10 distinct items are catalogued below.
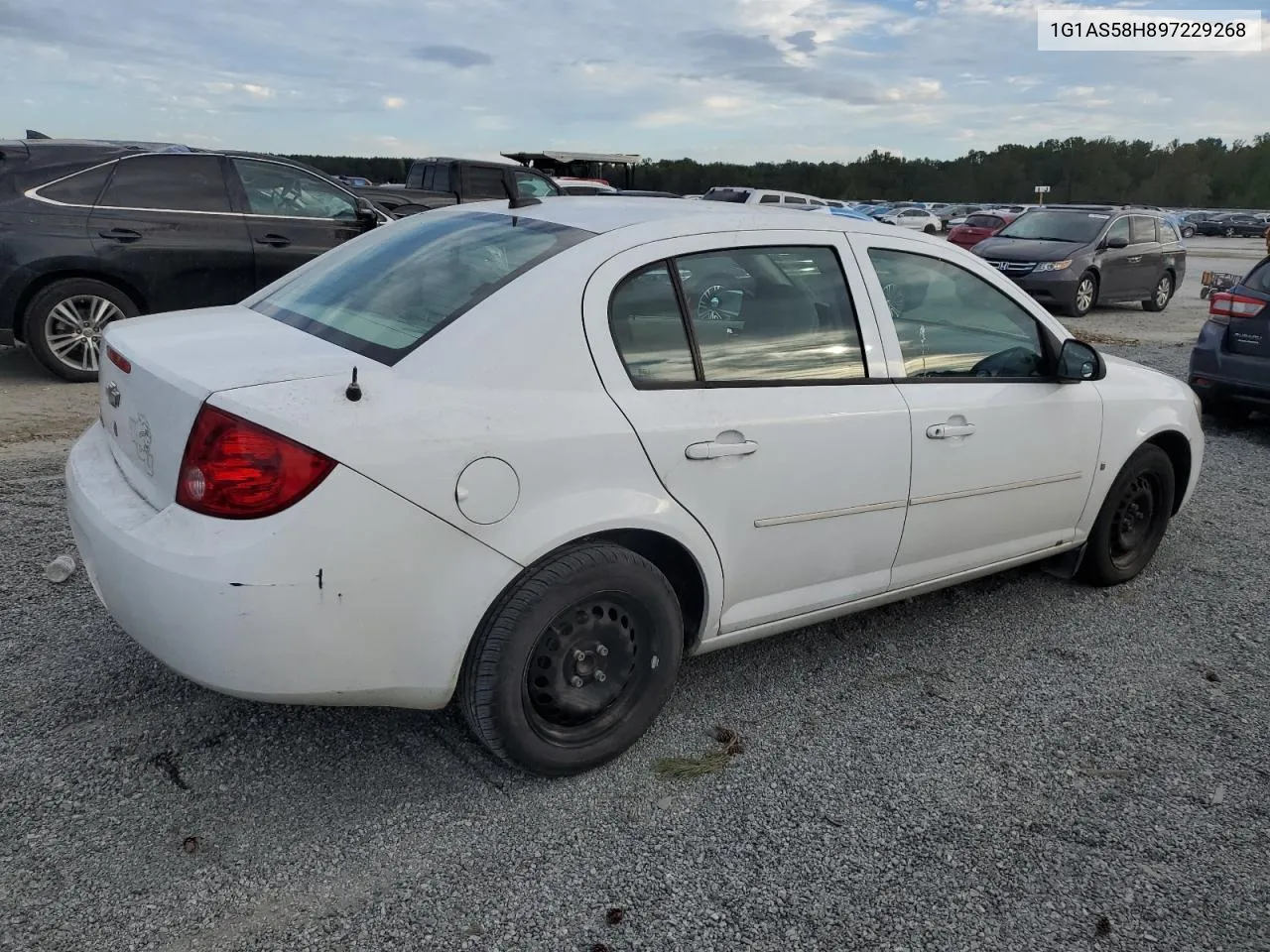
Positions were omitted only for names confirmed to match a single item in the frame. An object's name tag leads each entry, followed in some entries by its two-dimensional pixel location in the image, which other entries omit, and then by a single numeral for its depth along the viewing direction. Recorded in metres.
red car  23.84
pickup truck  14.59
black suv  7.35
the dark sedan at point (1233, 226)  51.90
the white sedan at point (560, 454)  2.41
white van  24.56
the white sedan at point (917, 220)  37.38
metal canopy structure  30.56
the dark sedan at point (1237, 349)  7.45
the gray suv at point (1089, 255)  14.74
